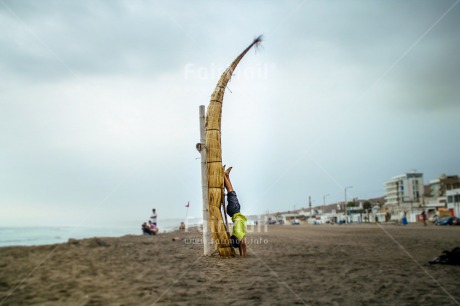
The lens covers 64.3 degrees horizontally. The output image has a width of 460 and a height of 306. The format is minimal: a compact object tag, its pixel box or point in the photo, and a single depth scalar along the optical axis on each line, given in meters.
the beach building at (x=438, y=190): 70.28
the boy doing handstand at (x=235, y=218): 8.47
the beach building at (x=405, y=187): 144.75
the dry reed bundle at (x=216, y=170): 8.29
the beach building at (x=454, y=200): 63.34
